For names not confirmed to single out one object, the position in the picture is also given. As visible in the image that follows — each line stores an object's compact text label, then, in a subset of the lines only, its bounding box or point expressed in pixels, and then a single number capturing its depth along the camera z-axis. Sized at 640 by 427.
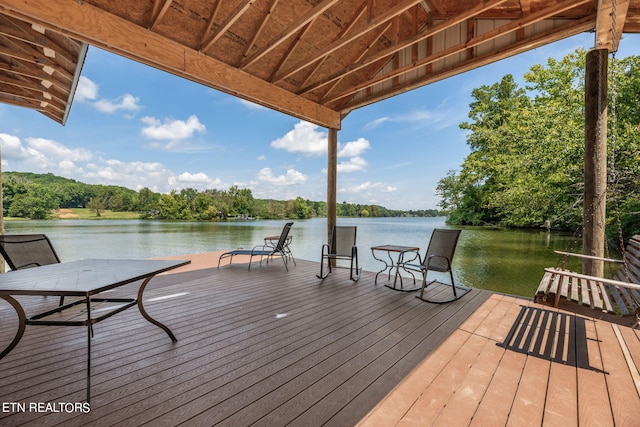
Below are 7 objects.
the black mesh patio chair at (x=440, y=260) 3.38
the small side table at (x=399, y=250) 3.72
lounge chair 5.23
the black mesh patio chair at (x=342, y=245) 4.59
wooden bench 1.85
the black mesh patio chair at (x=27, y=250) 2.67
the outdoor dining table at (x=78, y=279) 1.55
